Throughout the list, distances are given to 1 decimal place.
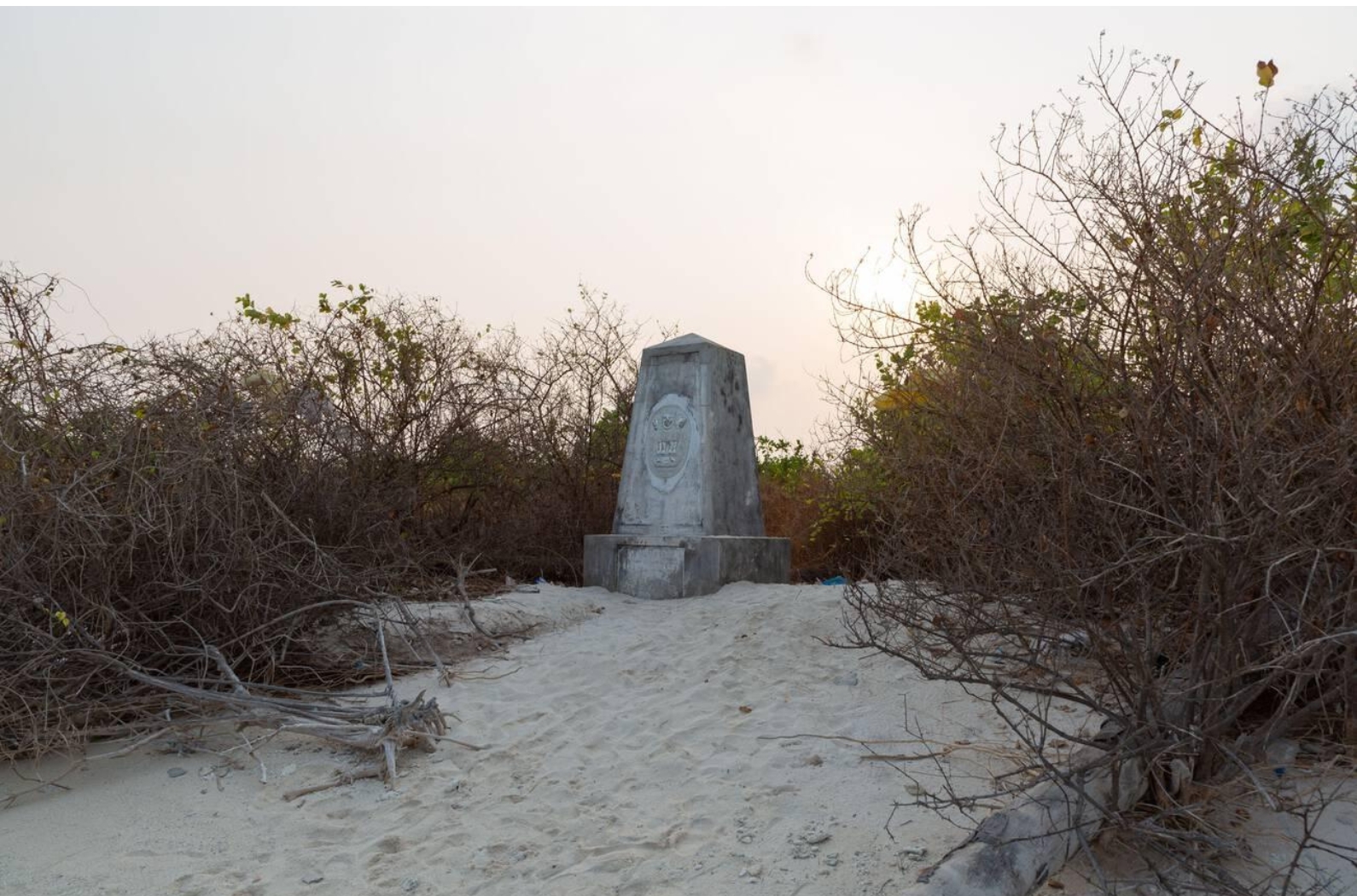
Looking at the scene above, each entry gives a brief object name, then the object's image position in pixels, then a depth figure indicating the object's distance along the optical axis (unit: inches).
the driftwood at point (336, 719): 216.2
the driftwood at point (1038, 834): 129.2
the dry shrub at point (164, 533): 219.9
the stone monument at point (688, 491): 368.2
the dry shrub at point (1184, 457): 135.0
